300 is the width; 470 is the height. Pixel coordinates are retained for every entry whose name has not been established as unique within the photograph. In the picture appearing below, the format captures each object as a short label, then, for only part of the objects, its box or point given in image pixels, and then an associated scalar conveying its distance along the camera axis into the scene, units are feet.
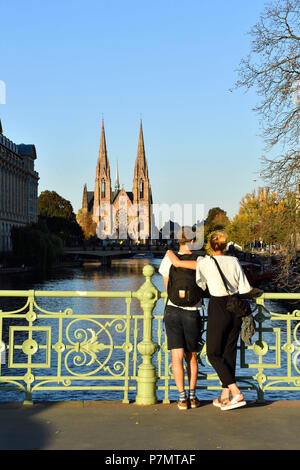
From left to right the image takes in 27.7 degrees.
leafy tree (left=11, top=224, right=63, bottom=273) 267.80
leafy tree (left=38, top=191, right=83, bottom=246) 431.02
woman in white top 22.48
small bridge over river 404.36
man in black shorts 22.90
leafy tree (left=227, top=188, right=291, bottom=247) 56.44
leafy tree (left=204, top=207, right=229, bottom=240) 414.74
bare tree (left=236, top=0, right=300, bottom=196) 55.72
